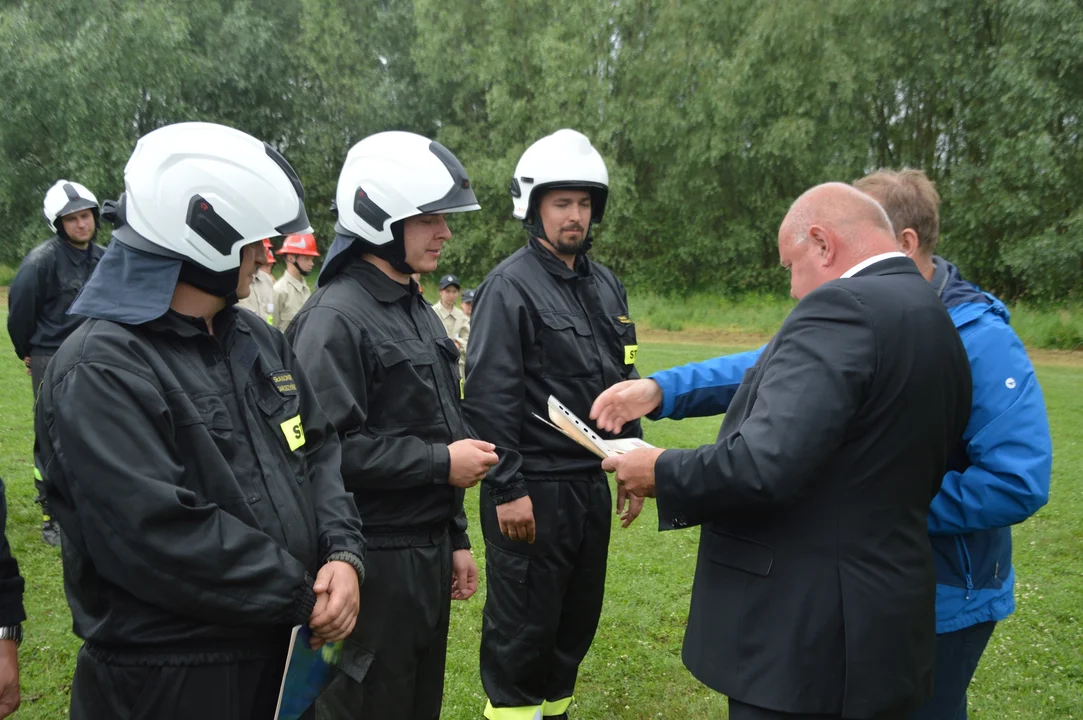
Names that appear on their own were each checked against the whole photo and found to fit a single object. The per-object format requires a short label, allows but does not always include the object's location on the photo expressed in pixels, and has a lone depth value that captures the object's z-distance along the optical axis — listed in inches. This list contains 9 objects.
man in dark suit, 89.0
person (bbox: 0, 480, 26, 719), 91.9
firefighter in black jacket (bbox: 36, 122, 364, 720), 77.4
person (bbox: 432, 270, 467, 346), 446.0
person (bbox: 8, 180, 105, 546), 247.4
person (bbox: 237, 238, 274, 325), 345.7
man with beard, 144.6
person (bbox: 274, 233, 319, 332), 353.7
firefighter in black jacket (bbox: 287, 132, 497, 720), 117.5
